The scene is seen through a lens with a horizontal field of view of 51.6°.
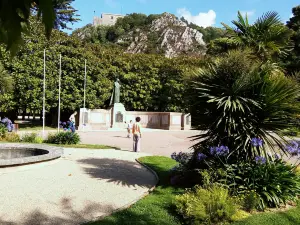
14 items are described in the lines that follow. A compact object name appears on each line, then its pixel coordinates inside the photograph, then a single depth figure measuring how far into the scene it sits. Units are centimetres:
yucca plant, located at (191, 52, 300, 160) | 650
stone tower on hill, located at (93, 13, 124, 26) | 13754
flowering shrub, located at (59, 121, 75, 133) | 1789
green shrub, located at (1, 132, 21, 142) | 1537
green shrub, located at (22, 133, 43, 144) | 1533
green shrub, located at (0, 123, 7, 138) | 1592
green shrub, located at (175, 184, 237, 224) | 513
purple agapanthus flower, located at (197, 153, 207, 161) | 684
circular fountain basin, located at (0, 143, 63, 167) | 1044
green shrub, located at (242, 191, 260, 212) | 573
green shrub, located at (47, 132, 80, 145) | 1572
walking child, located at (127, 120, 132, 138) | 2252
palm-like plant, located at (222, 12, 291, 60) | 807
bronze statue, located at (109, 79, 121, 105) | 3494
